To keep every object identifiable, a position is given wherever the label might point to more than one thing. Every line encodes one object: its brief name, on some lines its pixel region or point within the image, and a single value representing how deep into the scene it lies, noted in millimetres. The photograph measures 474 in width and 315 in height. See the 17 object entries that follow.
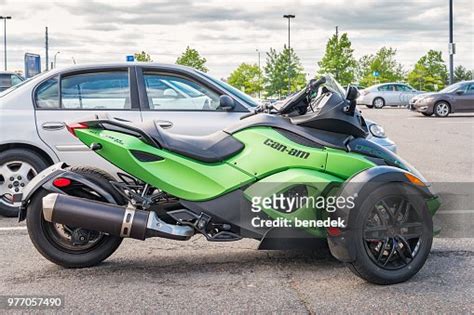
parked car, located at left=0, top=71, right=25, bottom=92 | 21500
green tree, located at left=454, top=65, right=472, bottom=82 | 70425
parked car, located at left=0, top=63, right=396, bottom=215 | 6910
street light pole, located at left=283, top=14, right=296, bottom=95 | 62281
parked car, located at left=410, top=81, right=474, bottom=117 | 24203
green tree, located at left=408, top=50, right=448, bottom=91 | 61019
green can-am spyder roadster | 4586
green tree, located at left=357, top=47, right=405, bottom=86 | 62875
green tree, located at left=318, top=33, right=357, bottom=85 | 58000
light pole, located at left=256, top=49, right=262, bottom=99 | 70750
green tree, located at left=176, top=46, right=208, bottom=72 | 57812
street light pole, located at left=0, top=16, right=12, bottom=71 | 63906
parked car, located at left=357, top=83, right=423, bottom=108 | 36750
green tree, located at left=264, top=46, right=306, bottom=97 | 62625
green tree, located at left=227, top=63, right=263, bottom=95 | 68688
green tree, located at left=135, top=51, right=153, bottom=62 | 48444
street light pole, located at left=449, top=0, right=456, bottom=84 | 35281
